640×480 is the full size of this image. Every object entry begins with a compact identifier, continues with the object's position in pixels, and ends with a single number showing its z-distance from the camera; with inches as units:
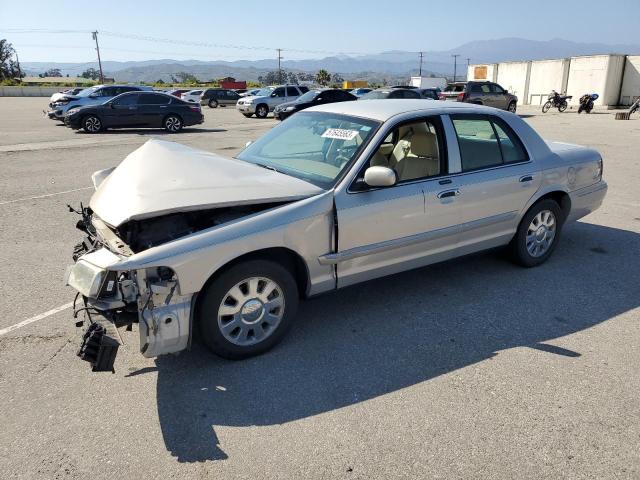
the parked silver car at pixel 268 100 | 1063.0
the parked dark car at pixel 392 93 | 805.2
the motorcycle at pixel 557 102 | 1203.2
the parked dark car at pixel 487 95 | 1024.2
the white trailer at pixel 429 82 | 1850.4
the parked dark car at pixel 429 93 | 973.2
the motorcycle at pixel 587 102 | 1138.0
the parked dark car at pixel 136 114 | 710.5
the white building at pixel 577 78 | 1270.9
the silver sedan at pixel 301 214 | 121.0
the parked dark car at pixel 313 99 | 832.3
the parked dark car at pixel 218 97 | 1467.8
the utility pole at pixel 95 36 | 3677.7
